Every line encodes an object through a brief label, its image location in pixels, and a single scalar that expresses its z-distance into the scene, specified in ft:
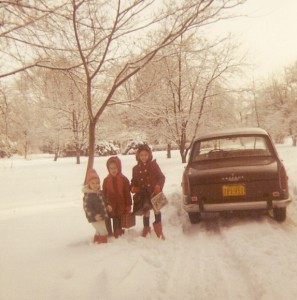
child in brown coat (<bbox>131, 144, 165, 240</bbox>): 19.54
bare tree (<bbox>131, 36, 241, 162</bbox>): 72.28
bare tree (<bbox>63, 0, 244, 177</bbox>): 26.58
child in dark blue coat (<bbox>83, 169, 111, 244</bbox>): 17.72
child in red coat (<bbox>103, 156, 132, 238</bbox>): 18.76
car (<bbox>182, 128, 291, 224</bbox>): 19.79
